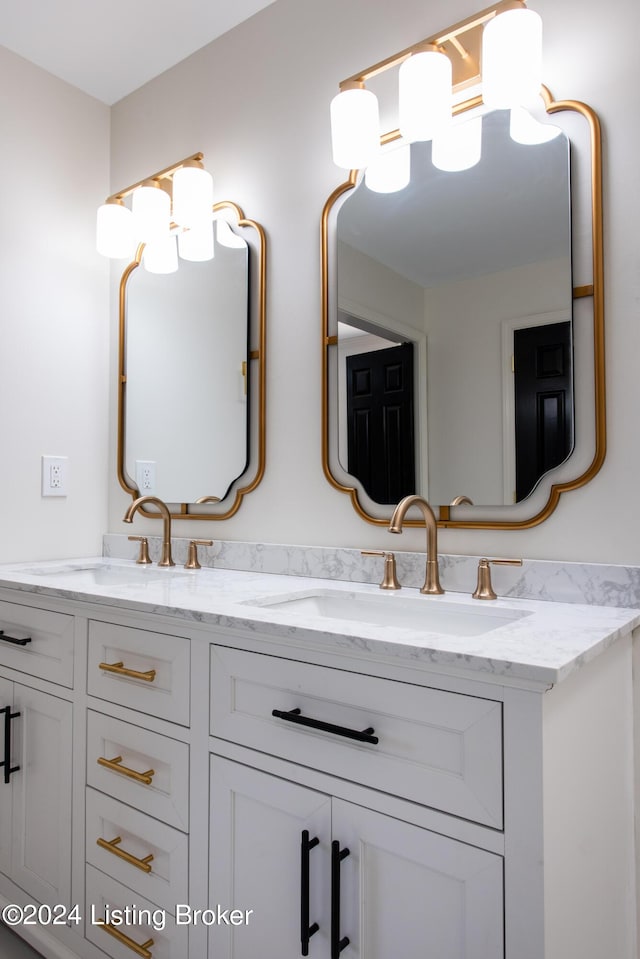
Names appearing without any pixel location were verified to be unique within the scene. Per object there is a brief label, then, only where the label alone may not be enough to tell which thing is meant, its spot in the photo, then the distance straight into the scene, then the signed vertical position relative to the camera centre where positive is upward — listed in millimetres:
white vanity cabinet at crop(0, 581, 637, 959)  847 -466
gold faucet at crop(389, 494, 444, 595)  1373 -102
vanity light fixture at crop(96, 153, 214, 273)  1916 +847
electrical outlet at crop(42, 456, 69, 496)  2084 +73
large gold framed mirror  1306 +365
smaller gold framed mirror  1864 +365
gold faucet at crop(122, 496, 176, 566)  1924 -102
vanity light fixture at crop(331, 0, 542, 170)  1294 +886
